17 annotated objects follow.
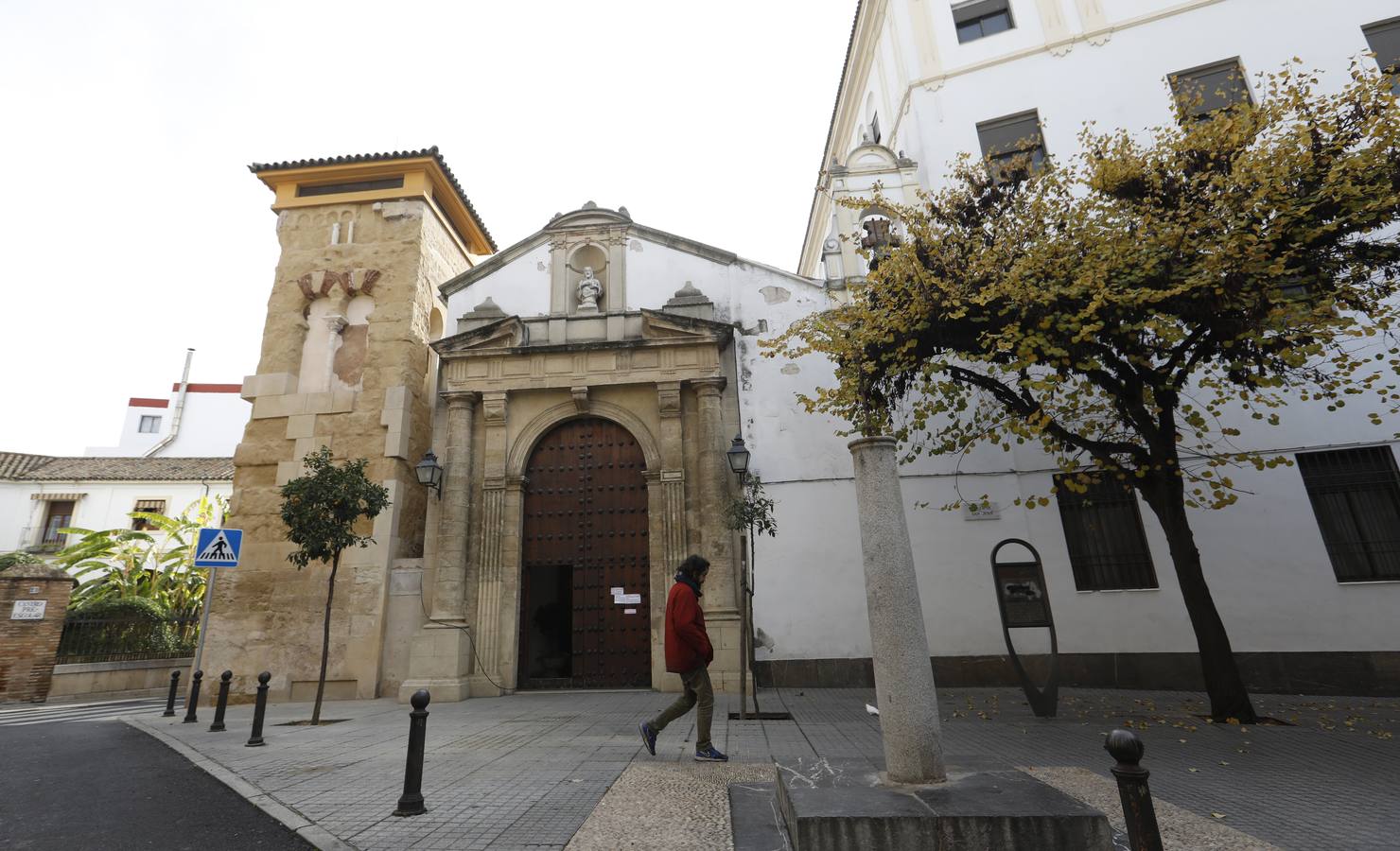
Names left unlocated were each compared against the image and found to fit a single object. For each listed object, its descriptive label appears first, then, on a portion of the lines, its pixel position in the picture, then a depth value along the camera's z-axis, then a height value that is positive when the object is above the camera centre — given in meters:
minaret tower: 10.62 +4.39
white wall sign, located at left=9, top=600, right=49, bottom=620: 11.95 +0.64
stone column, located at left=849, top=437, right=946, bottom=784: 3.77 -0.18
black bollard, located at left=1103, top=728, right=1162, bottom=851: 2.57 -0.82
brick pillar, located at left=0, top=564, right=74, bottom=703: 11.78 +0.18
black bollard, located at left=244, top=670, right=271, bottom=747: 6.72 -0.79
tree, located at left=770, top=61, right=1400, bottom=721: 6.27 +3.17
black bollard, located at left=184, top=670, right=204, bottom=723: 8.69 -0.88
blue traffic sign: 8.44 +1.11
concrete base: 3.01 -1.05
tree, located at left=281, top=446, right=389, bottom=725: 8.40 +1.52
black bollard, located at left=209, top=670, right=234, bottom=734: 7.81 -0.83
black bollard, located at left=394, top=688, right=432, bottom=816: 3.97 -0.87
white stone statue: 12.11 +6.00
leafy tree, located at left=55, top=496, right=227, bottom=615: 16.23 +1.70
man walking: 5.34 -0.41
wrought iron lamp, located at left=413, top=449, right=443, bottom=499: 10.60 +2.47
